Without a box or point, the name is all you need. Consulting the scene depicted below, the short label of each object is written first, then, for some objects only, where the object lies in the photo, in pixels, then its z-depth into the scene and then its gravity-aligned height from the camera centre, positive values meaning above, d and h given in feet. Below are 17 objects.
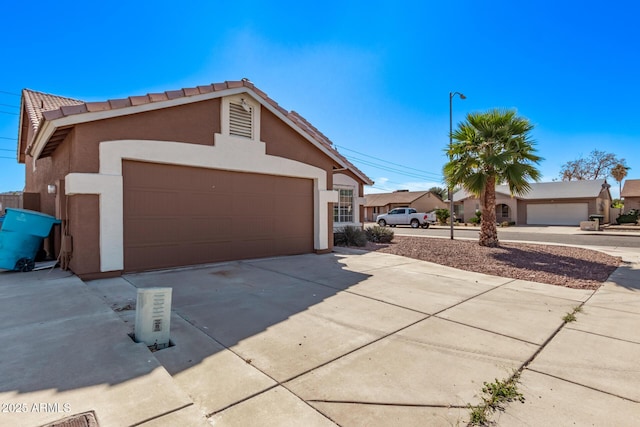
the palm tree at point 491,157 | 39.11 +7.03
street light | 56.70 +19.66
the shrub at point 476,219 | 110.52 -1.76
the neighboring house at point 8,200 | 48.08 +2.27
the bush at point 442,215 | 114.42 -0.36
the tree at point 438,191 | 195.37 +15.27
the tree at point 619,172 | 147.13 +19.29
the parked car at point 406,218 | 102.37 -1.29
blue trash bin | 23.16 -1.58
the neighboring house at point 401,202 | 156.87 +6.31
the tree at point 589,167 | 150.30 +22.26
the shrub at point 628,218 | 103.01 -1.46
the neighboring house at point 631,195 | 121.60 +6.98
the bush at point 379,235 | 52.65 -3.42
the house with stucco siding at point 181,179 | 22.02 +3.04
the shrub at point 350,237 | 46.20 -3.37
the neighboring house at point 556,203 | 106.01 +3.56
